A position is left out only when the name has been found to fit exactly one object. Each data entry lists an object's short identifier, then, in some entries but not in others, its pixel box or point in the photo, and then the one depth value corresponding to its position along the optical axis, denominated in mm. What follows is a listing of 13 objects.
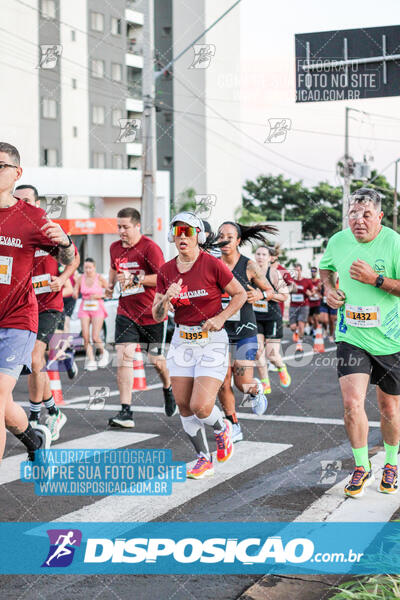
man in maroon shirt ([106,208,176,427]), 8625
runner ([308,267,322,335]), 23359
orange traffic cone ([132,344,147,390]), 11648
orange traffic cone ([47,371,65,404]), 9859
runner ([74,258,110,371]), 15328
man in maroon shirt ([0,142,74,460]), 4895
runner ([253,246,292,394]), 10867
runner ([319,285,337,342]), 23156
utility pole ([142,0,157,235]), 16578
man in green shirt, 5723
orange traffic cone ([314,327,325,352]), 18594
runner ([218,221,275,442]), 7750
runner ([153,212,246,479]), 6332
